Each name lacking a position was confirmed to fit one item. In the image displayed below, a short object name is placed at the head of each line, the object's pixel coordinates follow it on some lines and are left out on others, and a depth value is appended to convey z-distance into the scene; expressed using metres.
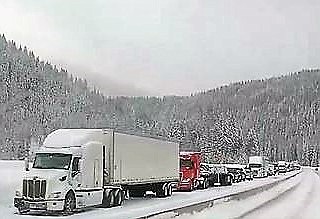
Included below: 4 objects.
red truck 45.72
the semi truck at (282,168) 112.55
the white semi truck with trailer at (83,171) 25.02
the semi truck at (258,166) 84.25
